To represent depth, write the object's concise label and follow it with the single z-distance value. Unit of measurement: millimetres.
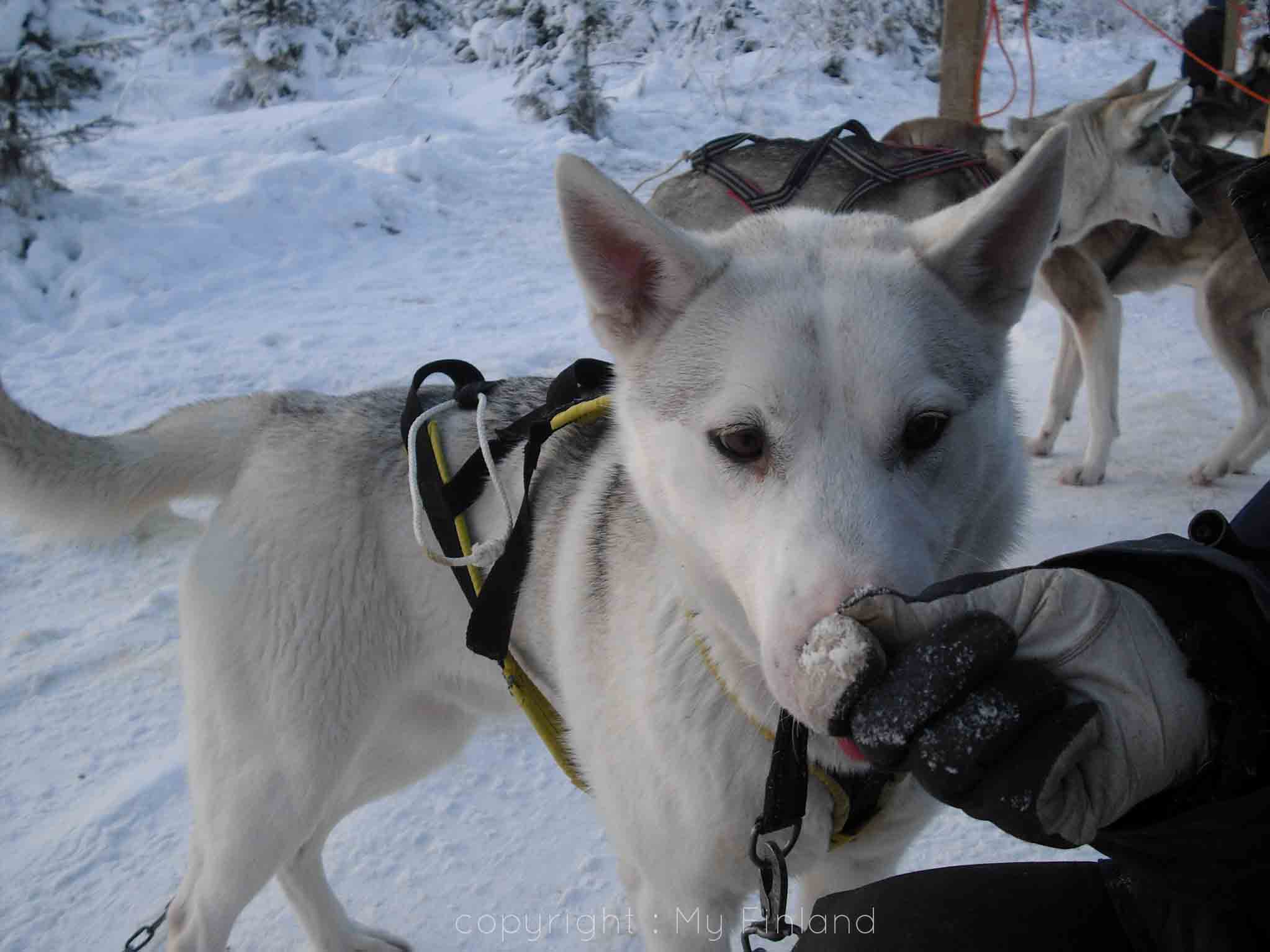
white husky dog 1322
